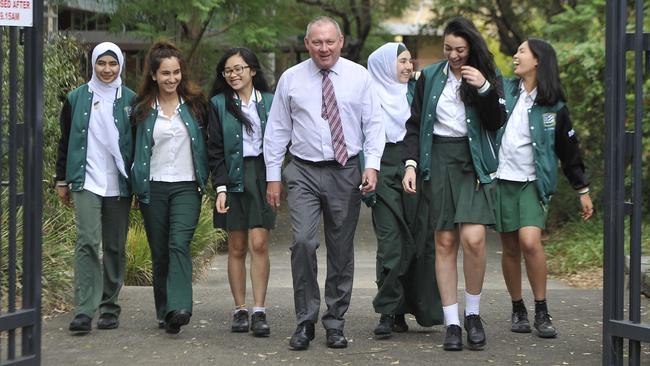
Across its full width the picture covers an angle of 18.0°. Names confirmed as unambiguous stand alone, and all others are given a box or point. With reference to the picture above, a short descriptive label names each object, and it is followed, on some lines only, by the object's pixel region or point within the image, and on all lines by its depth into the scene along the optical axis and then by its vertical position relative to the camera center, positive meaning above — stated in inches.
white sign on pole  405.6 +25.5
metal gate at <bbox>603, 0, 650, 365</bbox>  409.5 -8.8
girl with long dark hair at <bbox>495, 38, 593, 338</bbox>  523.9 -3.5
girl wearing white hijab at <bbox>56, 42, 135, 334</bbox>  528.4 -9.2
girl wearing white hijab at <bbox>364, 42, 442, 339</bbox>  524.2 -23.4
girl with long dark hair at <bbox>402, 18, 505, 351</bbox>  490.8 -4.1
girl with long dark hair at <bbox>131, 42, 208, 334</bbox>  525.5 -6.9
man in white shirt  494.0 -4.6
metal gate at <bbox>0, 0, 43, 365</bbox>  414.2 -9.8
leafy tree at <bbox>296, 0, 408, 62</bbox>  1566.7 +101.6
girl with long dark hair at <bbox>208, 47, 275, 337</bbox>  526.8 -7.9
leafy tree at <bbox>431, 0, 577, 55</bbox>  1366.3 +88.3
